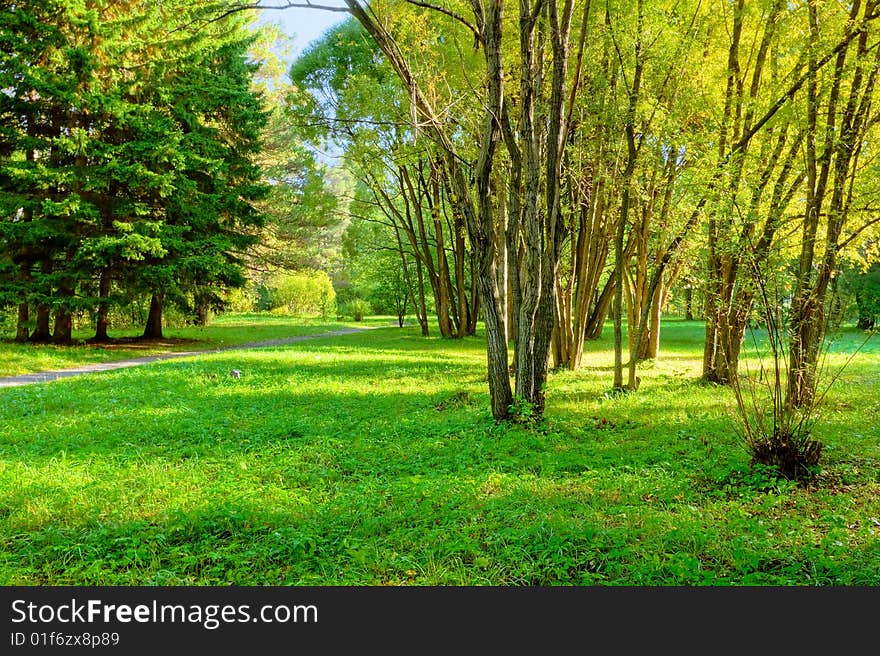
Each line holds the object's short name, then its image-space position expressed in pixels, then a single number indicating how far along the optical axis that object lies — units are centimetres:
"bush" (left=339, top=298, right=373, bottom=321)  3612
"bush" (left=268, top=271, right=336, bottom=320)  3553
